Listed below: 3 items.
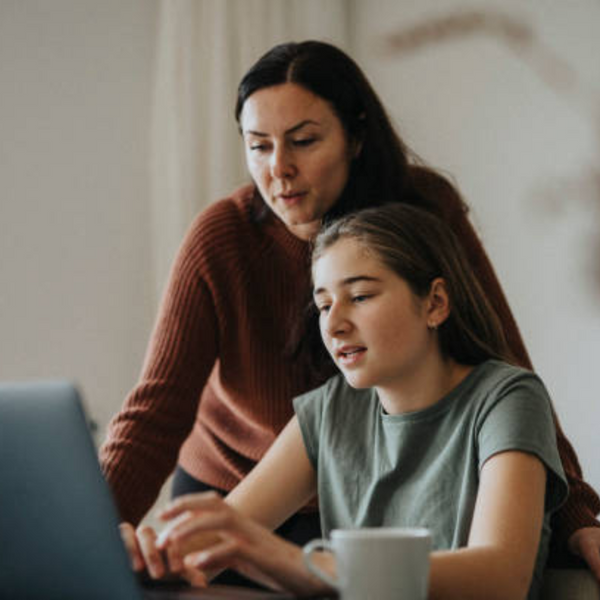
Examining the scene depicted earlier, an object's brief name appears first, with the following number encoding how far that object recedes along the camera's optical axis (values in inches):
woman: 76.2
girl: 63.8
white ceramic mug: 52.4
